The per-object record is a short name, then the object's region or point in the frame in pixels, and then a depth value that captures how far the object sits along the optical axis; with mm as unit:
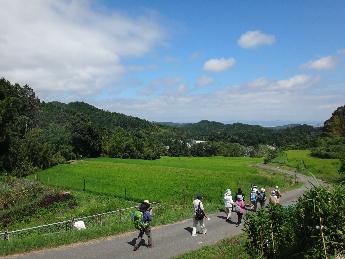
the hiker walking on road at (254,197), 28078
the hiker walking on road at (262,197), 28359
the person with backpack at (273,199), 24922
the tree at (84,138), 85375
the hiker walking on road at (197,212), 20469
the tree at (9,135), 56428
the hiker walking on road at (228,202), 24783
